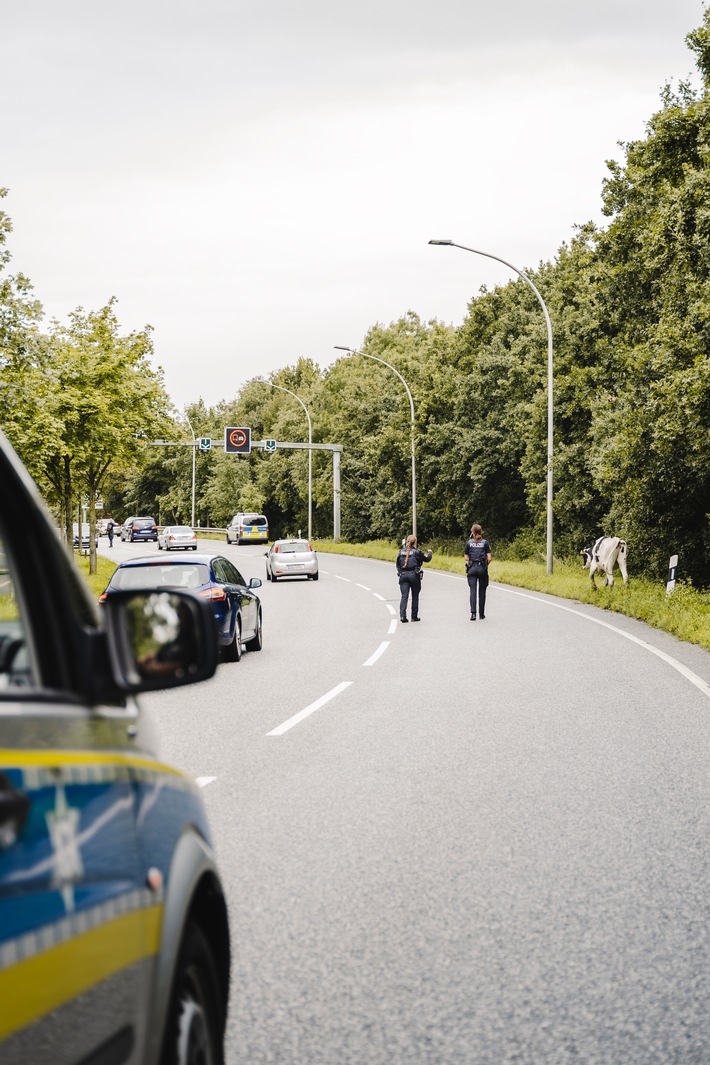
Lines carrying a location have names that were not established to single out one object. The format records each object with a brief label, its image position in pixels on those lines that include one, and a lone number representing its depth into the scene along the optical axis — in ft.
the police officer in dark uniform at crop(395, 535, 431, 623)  68.03
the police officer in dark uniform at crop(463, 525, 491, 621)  67.67
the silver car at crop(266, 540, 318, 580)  125.18
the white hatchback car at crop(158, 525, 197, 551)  228.84
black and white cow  88.79
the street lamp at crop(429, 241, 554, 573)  101.86
